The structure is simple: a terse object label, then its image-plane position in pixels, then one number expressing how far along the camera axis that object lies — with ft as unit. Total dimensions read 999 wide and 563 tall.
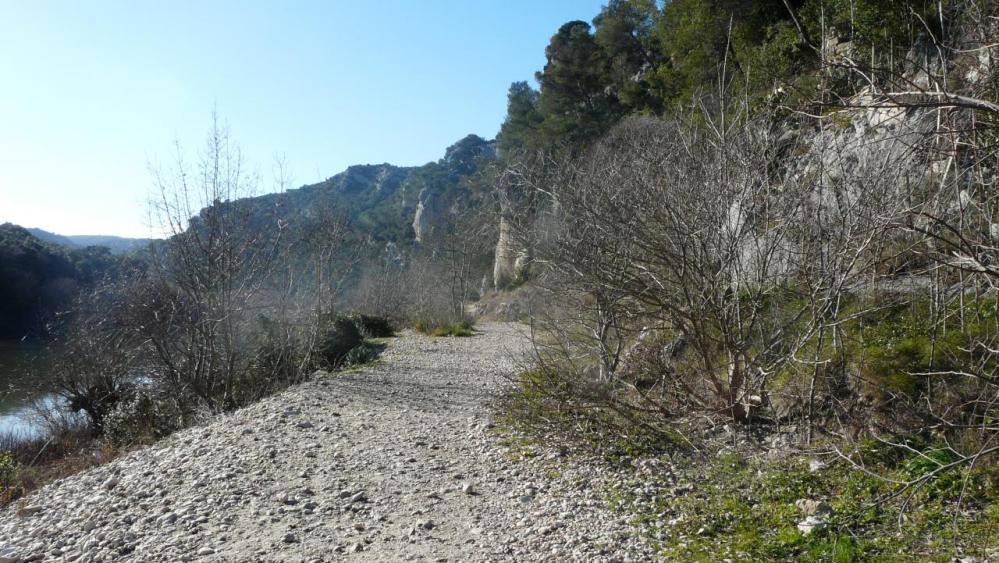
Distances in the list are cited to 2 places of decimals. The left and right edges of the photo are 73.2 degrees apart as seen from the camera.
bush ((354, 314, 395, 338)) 67.92
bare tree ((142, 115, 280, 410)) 35.73
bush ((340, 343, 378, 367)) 49.60
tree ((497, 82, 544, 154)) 108.88
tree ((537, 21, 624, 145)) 92.68
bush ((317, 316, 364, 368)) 49.73
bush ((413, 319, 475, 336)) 67.41
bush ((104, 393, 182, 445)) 35.73
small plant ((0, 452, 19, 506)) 27.43
